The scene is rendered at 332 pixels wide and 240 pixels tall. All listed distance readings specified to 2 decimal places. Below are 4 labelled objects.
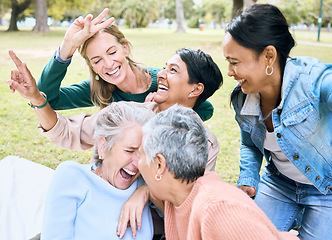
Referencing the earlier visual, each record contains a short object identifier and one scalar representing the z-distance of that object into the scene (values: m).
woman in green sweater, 2.59
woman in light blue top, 1.96
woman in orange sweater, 1.39
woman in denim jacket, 2.12
